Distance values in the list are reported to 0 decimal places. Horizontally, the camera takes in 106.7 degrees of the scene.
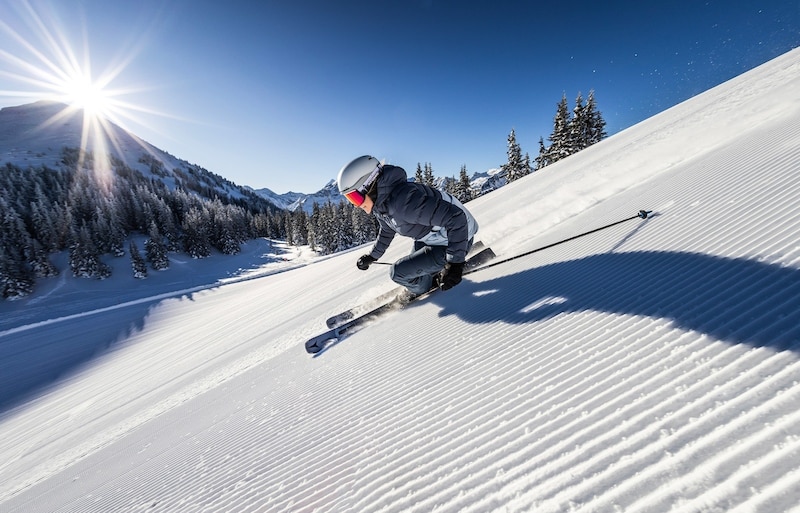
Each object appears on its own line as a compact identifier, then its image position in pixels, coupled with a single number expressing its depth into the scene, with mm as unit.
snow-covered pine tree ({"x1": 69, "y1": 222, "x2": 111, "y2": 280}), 42219
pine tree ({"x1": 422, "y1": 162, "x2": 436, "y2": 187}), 44938
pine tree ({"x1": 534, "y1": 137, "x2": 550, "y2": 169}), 35175
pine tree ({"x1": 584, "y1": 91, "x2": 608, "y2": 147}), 31344
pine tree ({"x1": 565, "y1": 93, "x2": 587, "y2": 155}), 30969
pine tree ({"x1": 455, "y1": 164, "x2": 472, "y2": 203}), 40281
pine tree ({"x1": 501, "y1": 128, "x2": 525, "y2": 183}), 36797
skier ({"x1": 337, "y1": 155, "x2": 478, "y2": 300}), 3996
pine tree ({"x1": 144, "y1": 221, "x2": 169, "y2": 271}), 46281
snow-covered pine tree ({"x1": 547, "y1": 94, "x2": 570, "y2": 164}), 31531
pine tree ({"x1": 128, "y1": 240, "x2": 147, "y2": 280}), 43469
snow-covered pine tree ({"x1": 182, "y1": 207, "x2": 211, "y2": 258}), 55219
